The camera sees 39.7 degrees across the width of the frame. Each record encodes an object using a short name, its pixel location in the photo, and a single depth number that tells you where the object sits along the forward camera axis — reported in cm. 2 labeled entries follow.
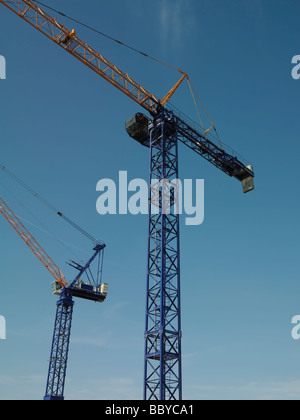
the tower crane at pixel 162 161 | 3522
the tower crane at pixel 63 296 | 7344
